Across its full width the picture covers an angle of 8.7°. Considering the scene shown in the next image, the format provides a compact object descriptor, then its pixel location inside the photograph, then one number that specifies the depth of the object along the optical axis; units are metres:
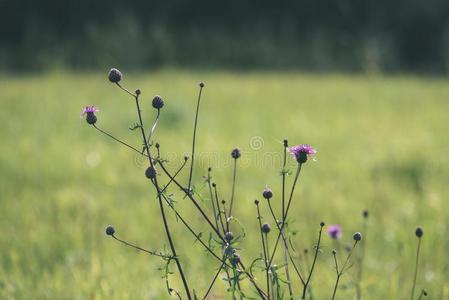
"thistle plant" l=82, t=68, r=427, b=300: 4.37
